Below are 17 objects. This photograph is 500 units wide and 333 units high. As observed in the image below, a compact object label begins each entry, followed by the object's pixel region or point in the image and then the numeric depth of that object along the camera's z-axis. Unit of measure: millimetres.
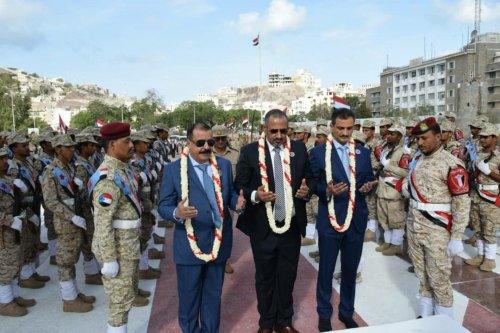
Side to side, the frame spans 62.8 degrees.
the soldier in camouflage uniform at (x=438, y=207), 3473
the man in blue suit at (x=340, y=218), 3852
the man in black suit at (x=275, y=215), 3580
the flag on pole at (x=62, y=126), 7957
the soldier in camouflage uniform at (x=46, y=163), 5836
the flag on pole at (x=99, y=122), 7771
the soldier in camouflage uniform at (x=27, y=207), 4945
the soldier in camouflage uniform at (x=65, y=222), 4348
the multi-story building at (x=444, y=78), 63438
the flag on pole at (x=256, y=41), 28406
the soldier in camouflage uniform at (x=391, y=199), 5863
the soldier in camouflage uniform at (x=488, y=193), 5234
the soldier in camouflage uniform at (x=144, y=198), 5230
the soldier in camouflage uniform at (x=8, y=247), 4328
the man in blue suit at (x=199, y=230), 3314
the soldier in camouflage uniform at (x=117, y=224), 3084
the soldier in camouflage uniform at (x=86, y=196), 4789
